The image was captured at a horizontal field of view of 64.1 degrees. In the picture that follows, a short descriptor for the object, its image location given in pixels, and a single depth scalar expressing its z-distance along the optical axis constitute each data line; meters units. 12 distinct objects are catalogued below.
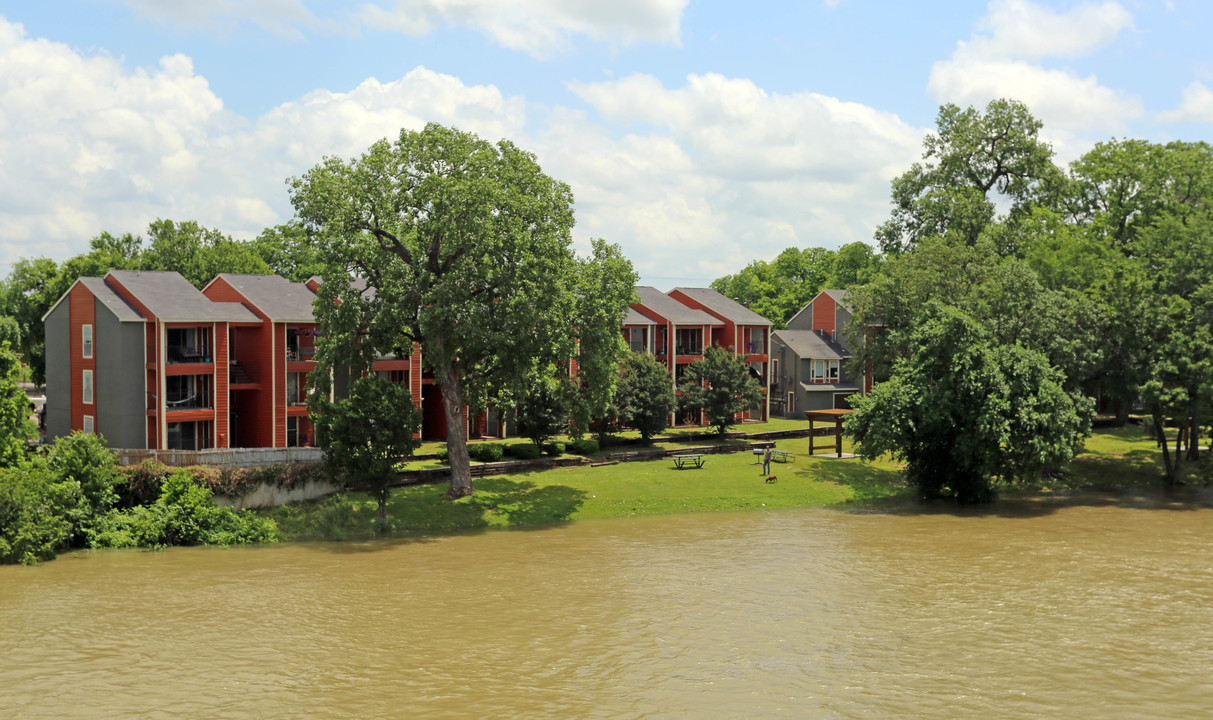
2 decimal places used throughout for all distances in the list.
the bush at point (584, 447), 55.78
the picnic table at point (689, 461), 54.25
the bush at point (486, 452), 51.56
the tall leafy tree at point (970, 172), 80.47
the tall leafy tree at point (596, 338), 46.72
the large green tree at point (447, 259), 42.50
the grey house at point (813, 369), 78.44
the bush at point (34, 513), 34.84
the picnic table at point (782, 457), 57.50
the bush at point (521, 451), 53.16
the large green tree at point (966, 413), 46.62
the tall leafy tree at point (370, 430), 39.81
